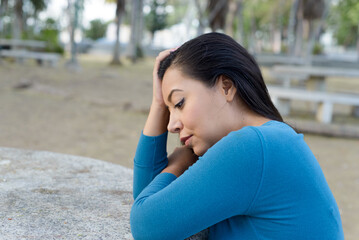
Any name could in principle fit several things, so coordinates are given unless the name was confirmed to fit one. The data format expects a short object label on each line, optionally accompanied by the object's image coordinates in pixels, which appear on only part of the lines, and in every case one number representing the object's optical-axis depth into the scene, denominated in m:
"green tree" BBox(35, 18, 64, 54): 18.57
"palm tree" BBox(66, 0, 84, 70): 14.07
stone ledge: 1.27
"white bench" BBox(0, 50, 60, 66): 13.48
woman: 0.96
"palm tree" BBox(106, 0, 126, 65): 17.41
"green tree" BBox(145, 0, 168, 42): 41.23
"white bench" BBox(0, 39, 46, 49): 14.97
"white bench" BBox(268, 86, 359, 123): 6.97
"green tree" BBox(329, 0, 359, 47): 22.48
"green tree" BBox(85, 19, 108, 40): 46.06
